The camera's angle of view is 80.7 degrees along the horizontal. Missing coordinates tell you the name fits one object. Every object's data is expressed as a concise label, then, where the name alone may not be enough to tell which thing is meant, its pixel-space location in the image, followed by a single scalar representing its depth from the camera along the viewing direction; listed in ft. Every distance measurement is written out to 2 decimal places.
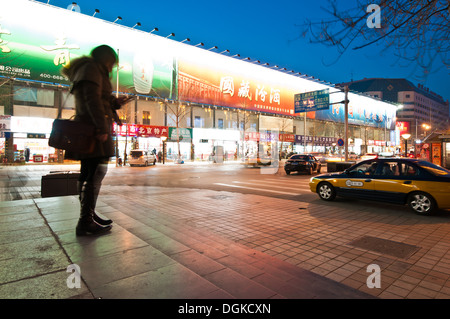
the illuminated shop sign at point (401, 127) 244.42
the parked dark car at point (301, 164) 64.59
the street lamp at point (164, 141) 107.65
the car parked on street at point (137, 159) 88.79
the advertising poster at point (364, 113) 177.37
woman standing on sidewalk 9.76
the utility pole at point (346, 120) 61.44
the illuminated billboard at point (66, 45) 76.28
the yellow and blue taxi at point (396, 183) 21.09
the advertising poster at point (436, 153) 65.87
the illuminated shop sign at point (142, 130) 99.91
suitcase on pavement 22.79
